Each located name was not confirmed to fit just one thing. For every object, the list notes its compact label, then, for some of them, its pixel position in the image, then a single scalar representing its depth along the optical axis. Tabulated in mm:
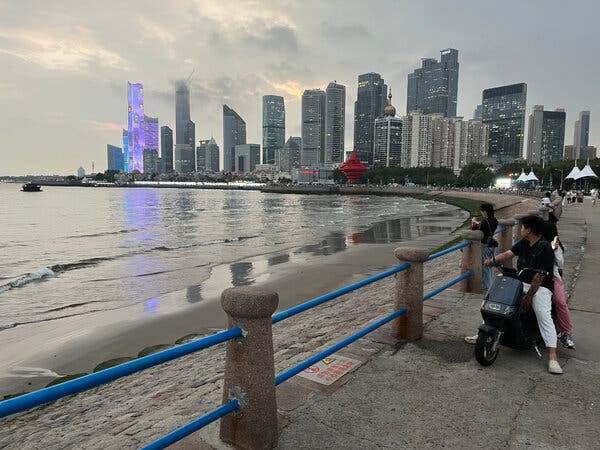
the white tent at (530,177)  73550
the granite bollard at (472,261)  8250
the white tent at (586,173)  49325
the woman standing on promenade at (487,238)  8148
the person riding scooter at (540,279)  5047
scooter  4973
